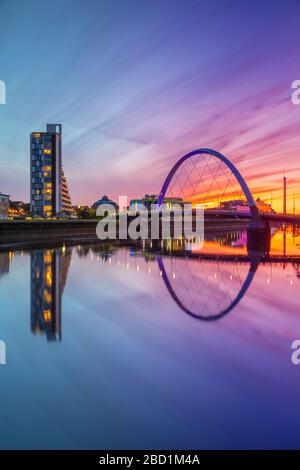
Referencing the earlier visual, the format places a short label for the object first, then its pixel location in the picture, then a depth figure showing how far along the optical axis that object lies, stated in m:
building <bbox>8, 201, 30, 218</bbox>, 130.12
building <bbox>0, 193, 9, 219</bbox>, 92.38
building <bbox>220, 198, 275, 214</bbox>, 105.19
